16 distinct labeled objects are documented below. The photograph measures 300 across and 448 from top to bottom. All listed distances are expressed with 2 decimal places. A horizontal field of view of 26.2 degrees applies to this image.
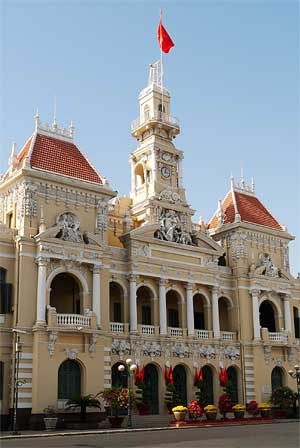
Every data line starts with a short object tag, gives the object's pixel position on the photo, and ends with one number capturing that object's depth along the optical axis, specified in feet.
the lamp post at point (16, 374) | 108.27
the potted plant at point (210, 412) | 132.36
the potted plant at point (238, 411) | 137.18
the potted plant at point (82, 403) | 120.78
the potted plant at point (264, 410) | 147.84
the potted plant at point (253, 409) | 146.72
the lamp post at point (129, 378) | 116.41
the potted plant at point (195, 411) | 128.16
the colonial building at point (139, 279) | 124.47
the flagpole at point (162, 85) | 172.49
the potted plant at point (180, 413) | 124.88
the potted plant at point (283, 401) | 152.46
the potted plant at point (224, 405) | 136.05
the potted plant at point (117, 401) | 118.42
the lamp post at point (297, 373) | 141.13
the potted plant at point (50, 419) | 114.62
